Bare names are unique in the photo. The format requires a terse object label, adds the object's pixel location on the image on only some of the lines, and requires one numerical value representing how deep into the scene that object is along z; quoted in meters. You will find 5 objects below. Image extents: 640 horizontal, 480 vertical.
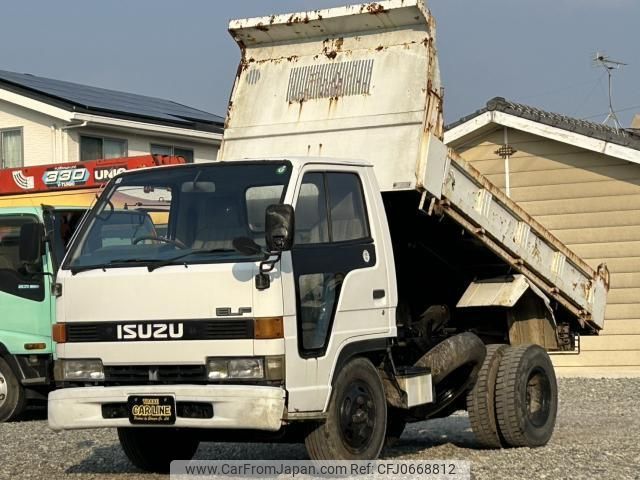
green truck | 13.62
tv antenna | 32.58
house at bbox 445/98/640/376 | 19.05
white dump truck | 7.76
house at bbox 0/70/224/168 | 23.81
